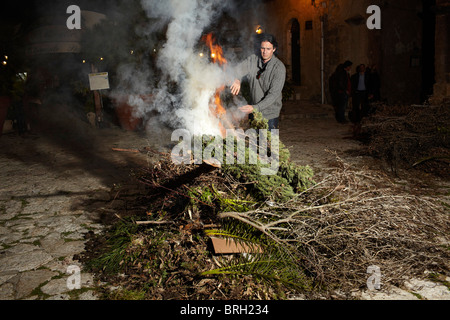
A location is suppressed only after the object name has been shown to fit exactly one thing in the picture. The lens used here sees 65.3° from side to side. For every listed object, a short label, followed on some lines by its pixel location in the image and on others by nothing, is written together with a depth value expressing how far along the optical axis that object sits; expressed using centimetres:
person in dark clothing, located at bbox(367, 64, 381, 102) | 1344
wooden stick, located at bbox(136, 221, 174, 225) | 410
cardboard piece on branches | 348
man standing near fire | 540
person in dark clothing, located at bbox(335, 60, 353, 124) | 1337
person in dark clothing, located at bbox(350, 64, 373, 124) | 1334
